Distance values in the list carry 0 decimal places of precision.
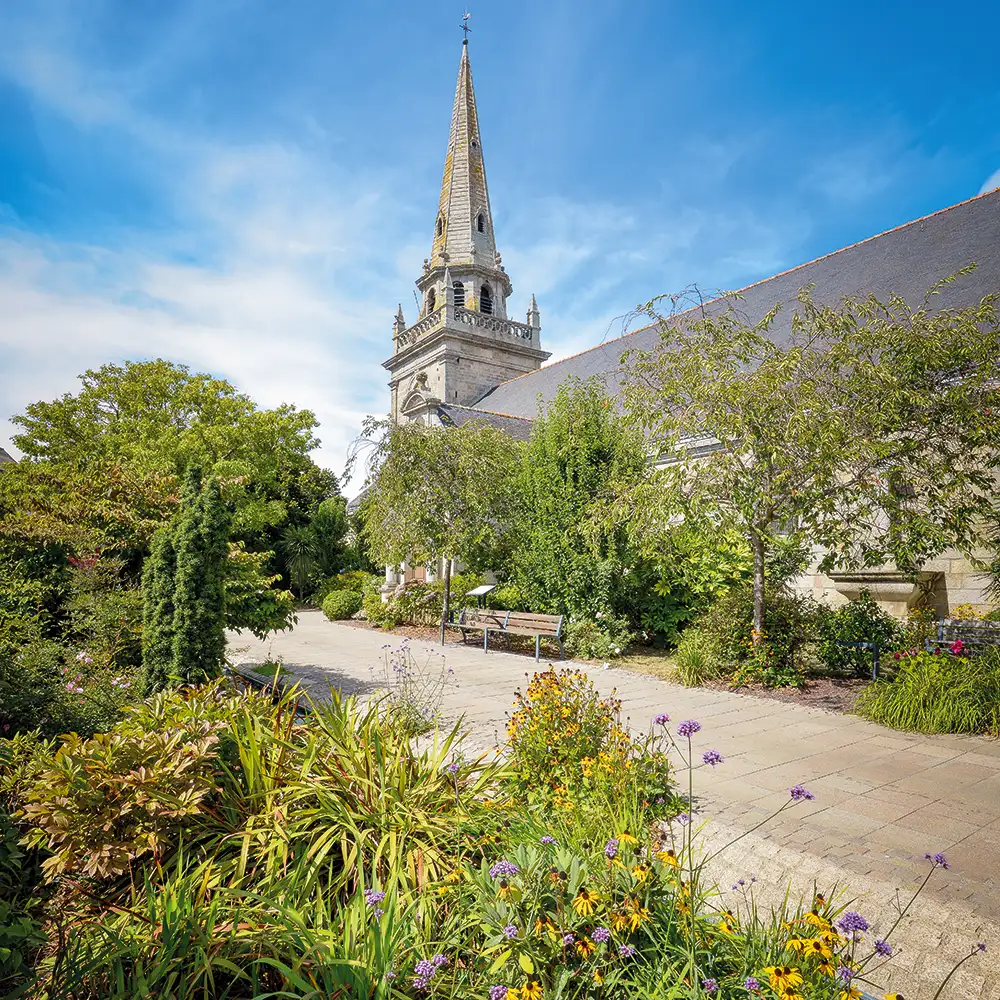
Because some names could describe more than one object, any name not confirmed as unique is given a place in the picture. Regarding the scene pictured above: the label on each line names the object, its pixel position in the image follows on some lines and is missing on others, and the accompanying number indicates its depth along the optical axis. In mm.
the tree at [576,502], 10938
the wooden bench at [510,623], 10008
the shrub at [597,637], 10242
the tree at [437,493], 12945
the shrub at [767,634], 7734
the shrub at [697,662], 7970
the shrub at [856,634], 8156
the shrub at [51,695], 3936
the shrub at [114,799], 2631
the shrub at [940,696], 5598
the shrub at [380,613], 14758
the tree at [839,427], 7094
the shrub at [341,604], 17047
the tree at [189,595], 5328
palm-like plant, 22812
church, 10812
